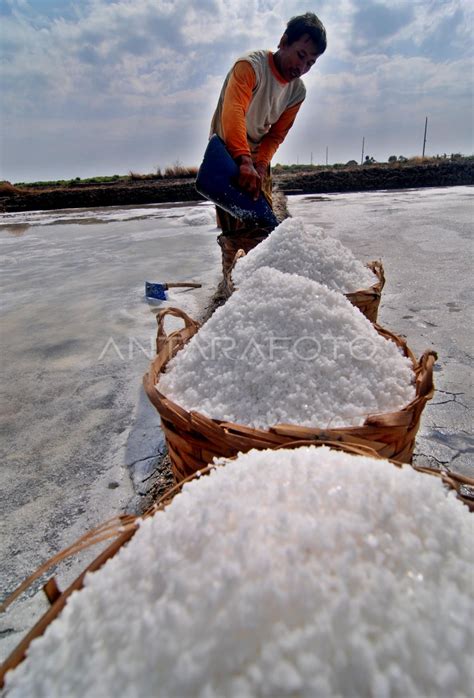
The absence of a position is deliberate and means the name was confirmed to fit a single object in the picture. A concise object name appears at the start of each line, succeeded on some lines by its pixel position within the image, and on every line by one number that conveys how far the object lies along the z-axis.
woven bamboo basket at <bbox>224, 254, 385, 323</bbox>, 1.18
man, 1.76
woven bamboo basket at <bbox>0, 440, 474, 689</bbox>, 0.41
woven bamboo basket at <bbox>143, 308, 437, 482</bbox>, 0.60
